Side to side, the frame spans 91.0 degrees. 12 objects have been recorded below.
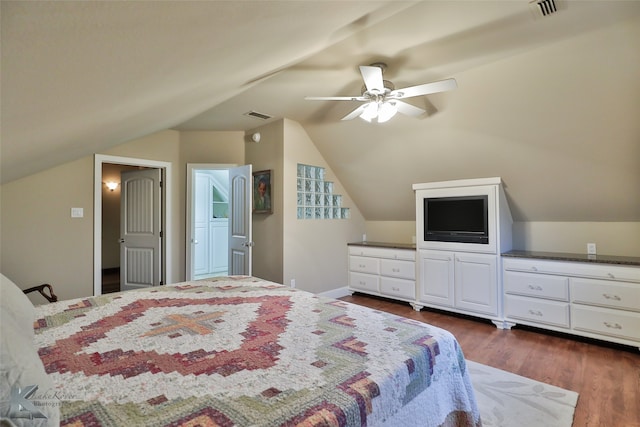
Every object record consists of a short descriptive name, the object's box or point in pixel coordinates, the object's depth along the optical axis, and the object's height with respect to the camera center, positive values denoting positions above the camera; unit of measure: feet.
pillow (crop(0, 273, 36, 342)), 3.35 -1.01
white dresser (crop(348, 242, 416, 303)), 14.34 -2.52
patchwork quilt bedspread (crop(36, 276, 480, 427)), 2.87 -1.71
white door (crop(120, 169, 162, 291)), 14.21 -0.47
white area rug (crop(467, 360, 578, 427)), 6.28 -4.06
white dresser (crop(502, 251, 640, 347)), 9.34 -2.56
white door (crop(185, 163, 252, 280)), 13.15 +0.12
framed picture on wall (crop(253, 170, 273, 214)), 13.99 +1.21
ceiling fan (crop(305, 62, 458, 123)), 7.38 +3.16
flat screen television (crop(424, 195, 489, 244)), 12.14 -0.12
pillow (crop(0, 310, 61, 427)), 1.97 -1.08
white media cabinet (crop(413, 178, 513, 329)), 11.71 -1.84
